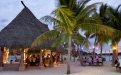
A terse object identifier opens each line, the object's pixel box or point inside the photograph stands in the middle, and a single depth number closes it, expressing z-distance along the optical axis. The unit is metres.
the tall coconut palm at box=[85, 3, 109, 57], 13.82
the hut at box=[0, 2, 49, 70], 10.06
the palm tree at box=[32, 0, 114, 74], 8.42
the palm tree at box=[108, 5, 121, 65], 12.63
